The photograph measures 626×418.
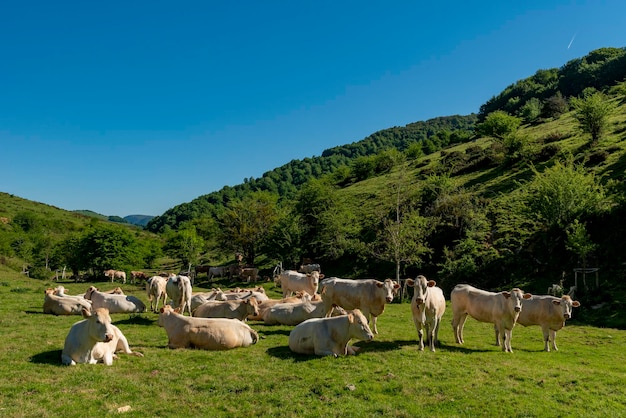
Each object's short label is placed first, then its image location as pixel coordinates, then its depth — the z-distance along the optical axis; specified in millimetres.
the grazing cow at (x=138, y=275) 43584
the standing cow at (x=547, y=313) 14320
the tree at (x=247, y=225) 51969
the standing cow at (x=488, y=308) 13156
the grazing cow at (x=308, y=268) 38803
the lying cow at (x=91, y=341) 9719
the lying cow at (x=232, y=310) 15586
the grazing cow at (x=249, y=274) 41844
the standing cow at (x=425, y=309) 12402
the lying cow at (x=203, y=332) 11805
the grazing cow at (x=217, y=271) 46250
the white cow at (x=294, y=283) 23656
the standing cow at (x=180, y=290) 16484
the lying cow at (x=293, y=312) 16172
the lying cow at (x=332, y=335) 11406
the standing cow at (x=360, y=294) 14534
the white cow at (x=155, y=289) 19406
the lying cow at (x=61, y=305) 17281
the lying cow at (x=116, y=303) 18125
